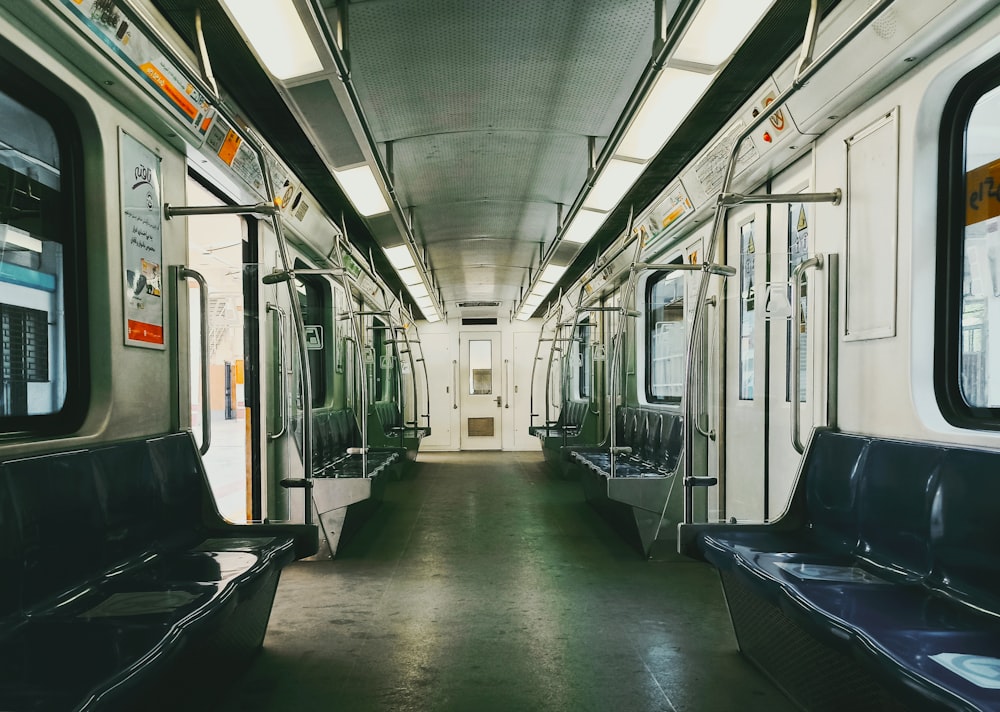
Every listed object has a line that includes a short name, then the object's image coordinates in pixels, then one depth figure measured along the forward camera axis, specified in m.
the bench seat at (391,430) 8.24
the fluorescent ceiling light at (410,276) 7.43
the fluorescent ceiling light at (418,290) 8.51
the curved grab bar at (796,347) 2.87
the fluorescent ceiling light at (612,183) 4.01
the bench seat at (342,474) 4.42
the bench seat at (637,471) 4.40
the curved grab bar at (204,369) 2.95
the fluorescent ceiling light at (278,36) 2.35
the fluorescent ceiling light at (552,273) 7.51
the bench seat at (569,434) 8.24
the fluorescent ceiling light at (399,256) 6.36
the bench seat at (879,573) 1.60
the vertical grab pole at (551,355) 7.82
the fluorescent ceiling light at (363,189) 4.07
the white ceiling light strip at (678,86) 2.42
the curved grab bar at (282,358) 4.13
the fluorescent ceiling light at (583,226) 5.14
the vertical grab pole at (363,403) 4.83
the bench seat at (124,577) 1.54
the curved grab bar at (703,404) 4.22
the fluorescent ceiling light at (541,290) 8.77
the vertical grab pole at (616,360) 4.65
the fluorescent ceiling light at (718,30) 2.37
